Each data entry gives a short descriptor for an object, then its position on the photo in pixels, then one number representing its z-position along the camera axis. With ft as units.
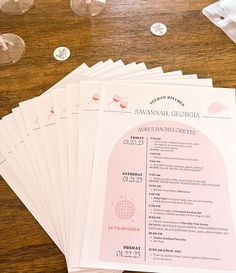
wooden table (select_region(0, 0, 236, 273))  2.54
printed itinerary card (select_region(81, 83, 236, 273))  1.87
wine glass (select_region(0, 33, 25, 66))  2.63
